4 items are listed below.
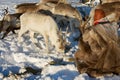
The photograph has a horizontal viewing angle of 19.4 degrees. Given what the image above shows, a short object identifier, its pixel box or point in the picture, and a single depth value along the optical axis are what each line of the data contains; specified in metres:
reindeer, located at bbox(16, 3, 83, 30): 12.21
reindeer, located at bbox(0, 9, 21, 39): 11.57
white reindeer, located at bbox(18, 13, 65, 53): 9.14
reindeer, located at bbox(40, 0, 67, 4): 14.47
